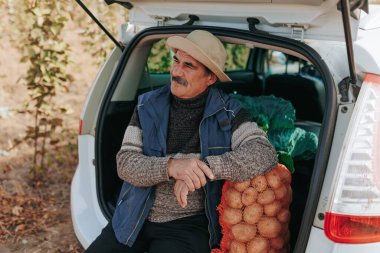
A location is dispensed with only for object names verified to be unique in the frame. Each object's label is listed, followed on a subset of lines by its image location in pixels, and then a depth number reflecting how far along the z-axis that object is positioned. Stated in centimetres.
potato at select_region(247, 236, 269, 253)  204
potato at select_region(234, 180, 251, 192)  212
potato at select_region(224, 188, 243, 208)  209
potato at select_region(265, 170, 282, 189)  211
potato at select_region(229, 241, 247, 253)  207
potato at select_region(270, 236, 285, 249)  207
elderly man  228
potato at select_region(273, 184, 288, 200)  209
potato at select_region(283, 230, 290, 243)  213
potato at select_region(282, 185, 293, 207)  212
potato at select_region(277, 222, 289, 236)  210
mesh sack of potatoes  205
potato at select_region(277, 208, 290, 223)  209
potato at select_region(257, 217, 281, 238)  204
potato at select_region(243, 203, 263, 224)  205
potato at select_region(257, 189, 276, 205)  206
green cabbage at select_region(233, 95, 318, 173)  287
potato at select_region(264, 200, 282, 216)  206
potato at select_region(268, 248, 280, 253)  207
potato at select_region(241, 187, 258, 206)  208
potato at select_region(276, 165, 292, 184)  217
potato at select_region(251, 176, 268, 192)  210
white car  172
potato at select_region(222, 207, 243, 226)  208
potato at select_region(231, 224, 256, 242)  205
